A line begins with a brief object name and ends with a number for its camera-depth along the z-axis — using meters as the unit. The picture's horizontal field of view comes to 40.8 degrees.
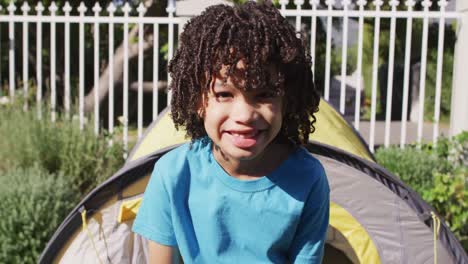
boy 1.58
